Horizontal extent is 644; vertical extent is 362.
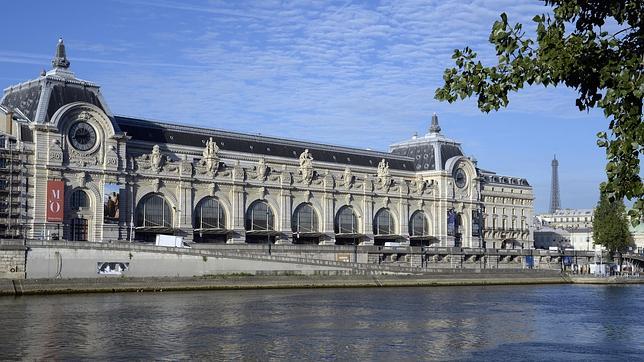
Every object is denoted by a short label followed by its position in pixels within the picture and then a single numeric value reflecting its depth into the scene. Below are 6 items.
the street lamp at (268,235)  118.78
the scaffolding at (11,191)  96.88
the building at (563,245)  191.55
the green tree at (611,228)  138.75
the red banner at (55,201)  98.44
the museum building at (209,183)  99.25
